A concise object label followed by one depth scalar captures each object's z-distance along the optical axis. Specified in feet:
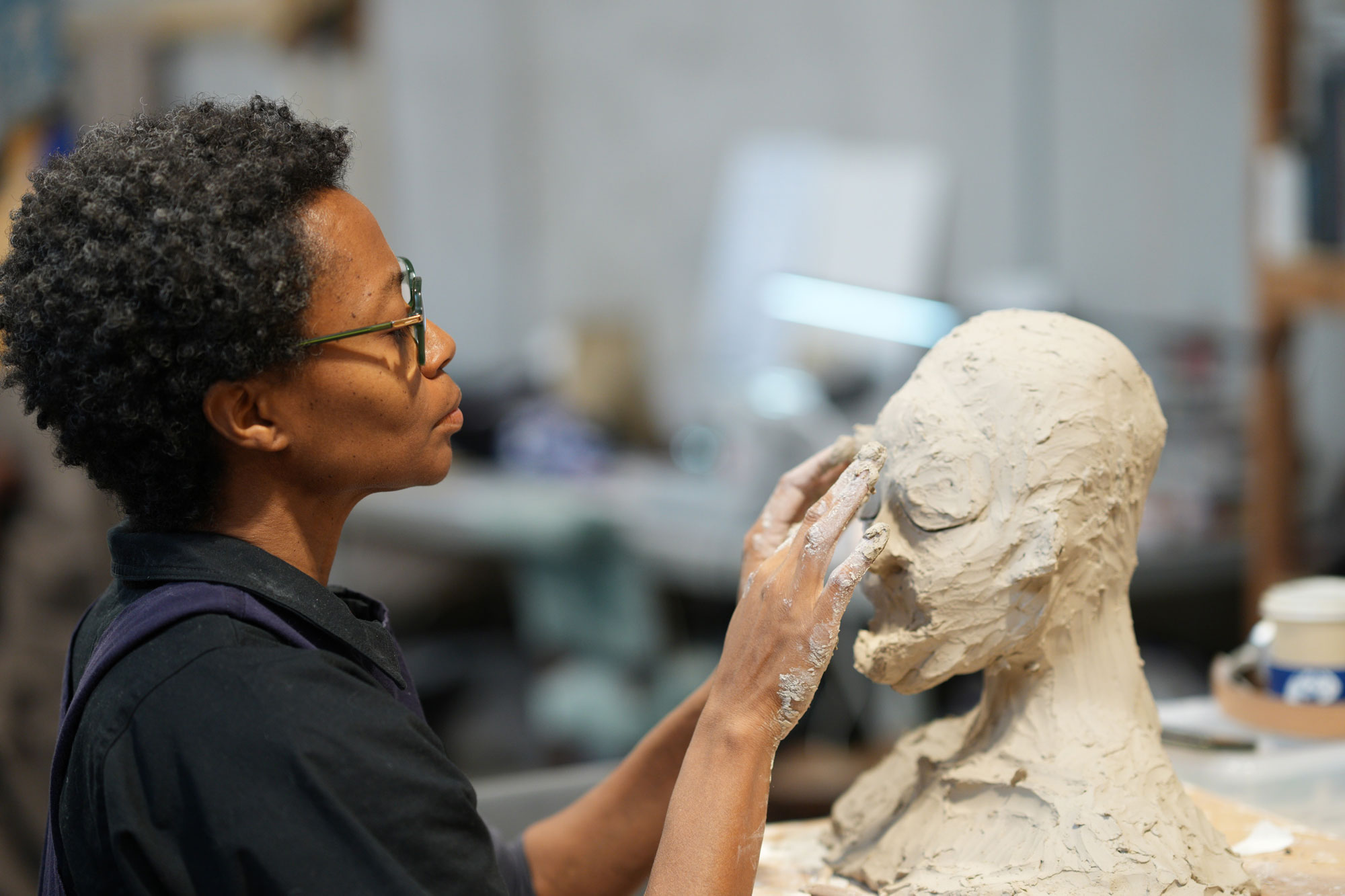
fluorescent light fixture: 10.02
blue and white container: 6.46
